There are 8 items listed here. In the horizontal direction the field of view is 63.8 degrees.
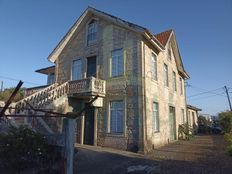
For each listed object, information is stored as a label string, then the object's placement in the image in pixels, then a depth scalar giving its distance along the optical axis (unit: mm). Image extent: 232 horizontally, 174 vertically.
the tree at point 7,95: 20278
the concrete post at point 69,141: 3331
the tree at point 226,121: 20850
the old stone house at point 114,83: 11922
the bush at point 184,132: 18891
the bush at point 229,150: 9373
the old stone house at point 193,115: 27050
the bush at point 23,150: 6707
